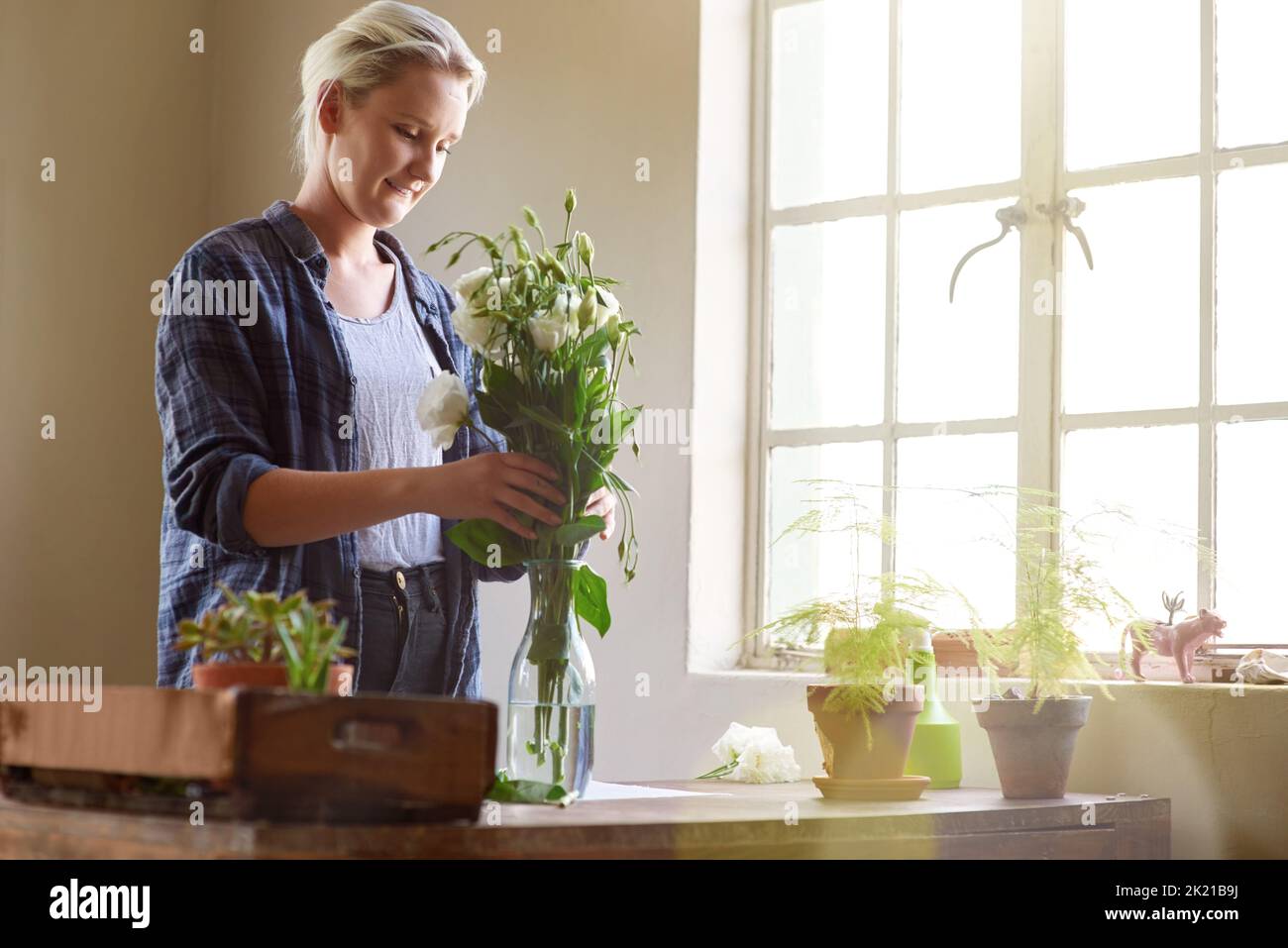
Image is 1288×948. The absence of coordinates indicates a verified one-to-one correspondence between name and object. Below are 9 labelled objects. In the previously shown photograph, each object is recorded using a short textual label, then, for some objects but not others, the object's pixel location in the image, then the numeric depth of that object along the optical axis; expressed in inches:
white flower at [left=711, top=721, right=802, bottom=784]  80.4
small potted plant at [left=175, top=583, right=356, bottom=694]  46.1
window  94.4
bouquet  60.9
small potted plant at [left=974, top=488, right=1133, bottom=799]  71.7
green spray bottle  79.7
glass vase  60.2
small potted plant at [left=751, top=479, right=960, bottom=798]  68.0
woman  65.9
